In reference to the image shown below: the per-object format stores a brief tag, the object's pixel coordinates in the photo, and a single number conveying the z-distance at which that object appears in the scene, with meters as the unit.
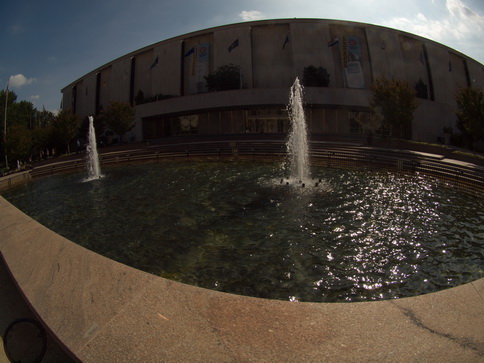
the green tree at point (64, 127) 35.66
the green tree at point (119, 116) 34.84
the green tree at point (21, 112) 60.53
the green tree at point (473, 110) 20.97
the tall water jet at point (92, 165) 19.42
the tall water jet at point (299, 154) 14.89
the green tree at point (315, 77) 36.88
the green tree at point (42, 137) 37.69
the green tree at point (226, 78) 38.31
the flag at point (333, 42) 38.20
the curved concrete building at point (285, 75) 37.28
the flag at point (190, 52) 41.56
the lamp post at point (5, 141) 29.86
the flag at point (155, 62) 43.81
